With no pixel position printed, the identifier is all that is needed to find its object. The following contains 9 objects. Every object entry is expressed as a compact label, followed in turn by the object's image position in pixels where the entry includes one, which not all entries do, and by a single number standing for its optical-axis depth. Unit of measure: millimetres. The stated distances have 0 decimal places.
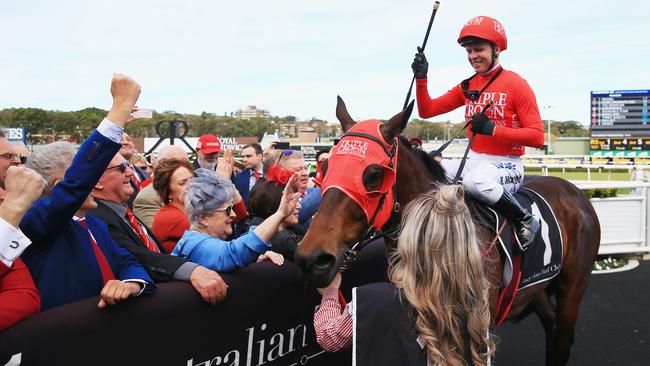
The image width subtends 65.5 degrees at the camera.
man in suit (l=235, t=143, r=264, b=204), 5969
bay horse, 2050
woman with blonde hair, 1614
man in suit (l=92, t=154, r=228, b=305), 1952
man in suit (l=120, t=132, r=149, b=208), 4945
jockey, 2773
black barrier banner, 1475
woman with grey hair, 2160
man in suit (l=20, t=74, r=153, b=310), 1657
